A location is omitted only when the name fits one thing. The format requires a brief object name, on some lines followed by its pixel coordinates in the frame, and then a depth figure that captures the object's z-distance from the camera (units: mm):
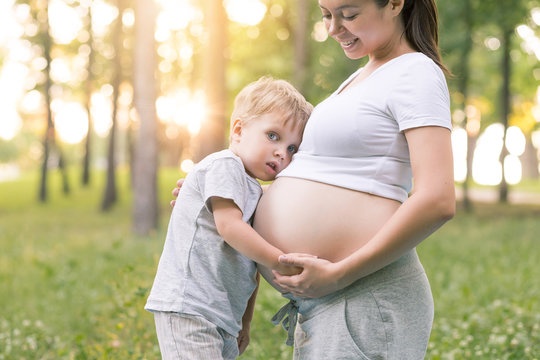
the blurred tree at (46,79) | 20875
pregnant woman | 1721
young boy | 2025
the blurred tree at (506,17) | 14939
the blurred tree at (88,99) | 21050
